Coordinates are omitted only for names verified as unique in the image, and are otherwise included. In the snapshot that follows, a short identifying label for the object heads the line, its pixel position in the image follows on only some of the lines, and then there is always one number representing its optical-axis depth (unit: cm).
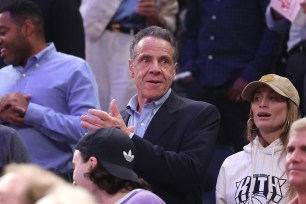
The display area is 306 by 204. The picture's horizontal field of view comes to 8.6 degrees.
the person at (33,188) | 761
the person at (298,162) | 1090
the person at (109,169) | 1088
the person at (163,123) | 1231
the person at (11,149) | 1287
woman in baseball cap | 1238
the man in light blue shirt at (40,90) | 1437
